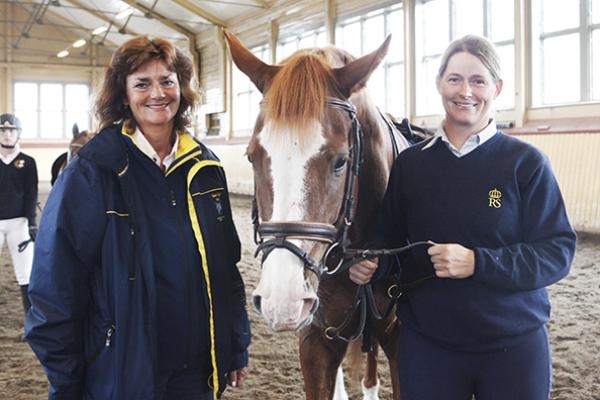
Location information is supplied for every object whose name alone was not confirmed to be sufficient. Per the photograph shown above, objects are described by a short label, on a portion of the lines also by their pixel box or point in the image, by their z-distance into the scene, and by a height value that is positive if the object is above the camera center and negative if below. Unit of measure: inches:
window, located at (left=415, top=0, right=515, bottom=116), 390.0 +122.6
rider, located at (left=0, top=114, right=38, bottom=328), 180.7 -1.2
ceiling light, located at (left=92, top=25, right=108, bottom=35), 763.0 +227.7
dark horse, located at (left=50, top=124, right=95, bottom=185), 241.3 +24.0
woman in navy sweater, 59.4 -5.6
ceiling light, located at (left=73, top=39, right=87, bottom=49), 805.9 +221.0
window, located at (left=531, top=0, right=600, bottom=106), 340.8 +90.6
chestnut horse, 58.5 +3.3
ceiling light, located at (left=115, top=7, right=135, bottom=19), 677.9 +224.3
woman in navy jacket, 62.1 -7.0
